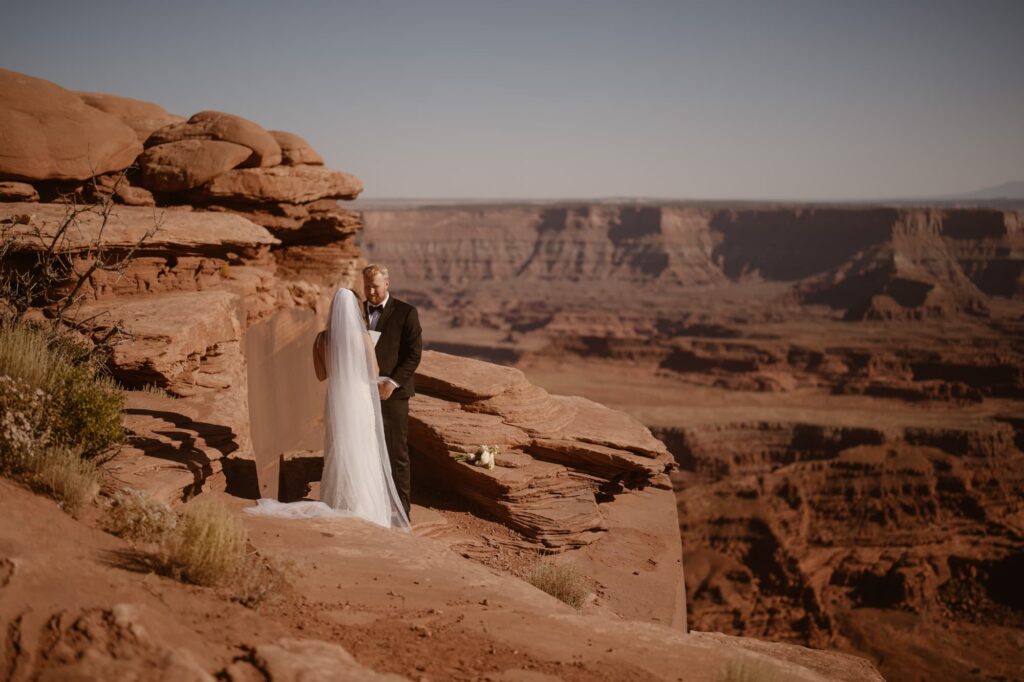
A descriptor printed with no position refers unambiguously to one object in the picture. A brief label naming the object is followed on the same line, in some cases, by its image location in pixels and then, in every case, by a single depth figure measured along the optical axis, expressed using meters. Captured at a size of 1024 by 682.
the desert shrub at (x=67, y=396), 5.12
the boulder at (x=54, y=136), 8.74
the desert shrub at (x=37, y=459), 4.45
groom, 6.23
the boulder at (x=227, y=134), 10.84
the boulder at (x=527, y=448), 8.00
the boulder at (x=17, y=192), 8.66
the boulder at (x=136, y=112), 11.28
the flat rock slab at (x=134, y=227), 7.67
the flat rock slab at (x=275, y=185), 10.68
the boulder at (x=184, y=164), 10.20
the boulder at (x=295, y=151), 11.92
